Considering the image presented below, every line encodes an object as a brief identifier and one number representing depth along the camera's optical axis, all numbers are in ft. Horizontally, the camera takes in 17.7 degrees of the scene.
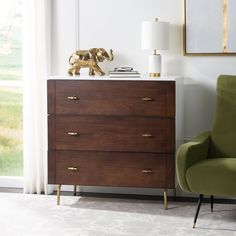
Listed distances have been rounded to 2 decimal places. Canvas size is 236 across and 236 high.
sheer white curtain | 20.55
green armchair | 16.31
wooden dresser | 18.33
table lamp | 18.94
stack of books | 18.70
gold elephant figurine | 19.91
